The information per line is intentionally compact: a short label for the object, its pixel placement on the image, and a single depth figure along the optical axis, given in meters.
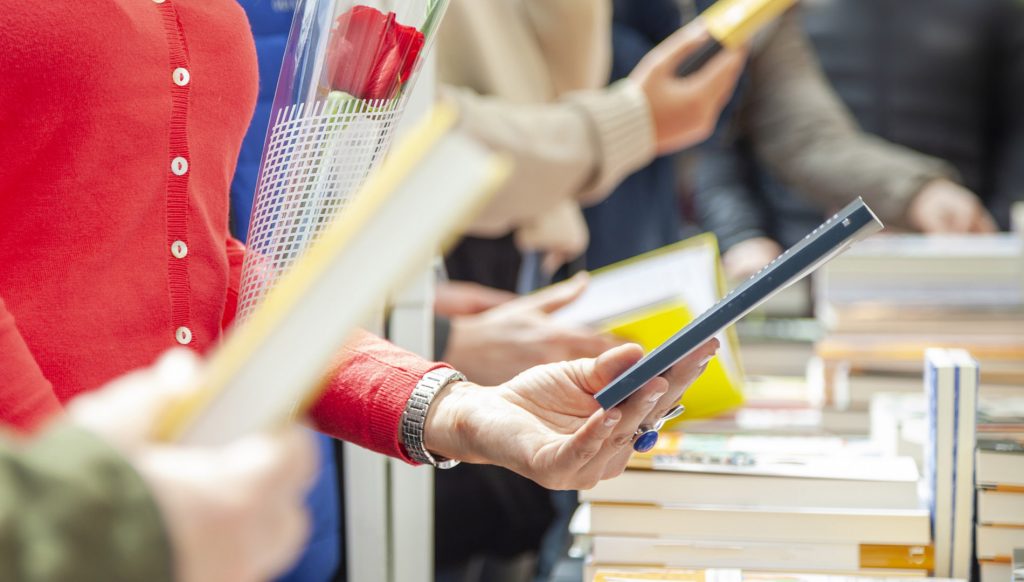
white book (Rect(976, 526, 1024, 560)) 1.84
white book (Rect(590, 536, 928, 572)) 1.86
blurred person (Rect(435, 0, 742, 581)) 2.30
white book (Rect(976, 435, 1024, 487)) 1.83
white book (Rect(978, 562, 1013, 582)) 1.84
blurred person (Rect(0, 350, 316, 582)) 1.23
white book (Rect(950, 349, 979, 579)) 1.84
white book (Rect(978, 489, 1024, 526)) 1.84
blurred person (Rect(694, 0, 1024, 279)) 3.69
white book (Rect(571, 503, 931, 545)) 1.85
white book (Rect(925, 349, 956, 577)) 1.85
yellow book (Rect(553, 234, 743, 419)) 2.21
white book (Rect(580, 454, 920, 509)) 1.87
